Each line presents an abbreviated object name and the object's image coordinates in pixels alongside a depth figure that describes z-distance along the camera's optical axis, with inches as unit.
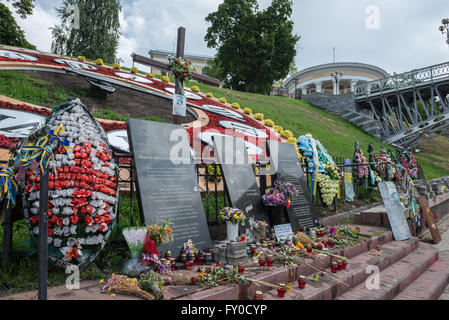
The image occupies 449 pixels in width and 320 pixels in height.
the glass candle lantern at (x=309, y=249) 161.8
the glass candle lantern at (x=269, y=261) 135.0
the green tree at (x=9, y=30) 695.1
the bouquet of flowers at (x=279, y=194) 185.0
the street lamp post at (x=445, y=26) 730.2
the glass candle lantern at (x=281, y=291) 111.0
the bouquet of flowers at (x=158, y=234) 118.4
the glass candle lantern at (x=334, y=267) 144.3
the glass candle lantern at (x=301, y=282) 122.0
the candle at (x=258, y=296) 105.6
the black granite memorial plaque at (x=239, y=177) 178.9
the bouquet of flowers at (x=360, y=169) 328.2
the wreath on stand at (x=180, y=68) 258.8
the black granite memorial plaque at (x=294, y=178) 210.8
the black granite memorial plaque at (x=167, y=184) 138.6
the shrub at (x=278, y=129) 456.2
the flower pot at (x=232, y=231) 154.1
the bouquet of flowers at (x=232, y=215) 151.6
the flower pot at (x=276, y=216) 191.8
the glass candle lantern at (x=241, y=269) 121.1
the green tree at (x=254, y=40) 1186.0
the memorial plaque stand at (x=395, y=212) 225.8
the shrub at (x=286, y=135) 428.0
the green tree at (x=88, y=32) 934.4
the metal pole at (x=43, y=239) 71.4
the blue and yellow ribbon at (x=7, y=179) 88.7
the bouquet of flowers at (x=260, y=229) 176.2
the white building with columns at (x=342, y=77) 1535.4
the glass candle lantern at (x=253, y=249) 151.3
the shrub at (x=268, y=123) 466.3
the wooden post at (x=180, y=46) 262.2
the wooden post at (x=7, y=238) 107.8
